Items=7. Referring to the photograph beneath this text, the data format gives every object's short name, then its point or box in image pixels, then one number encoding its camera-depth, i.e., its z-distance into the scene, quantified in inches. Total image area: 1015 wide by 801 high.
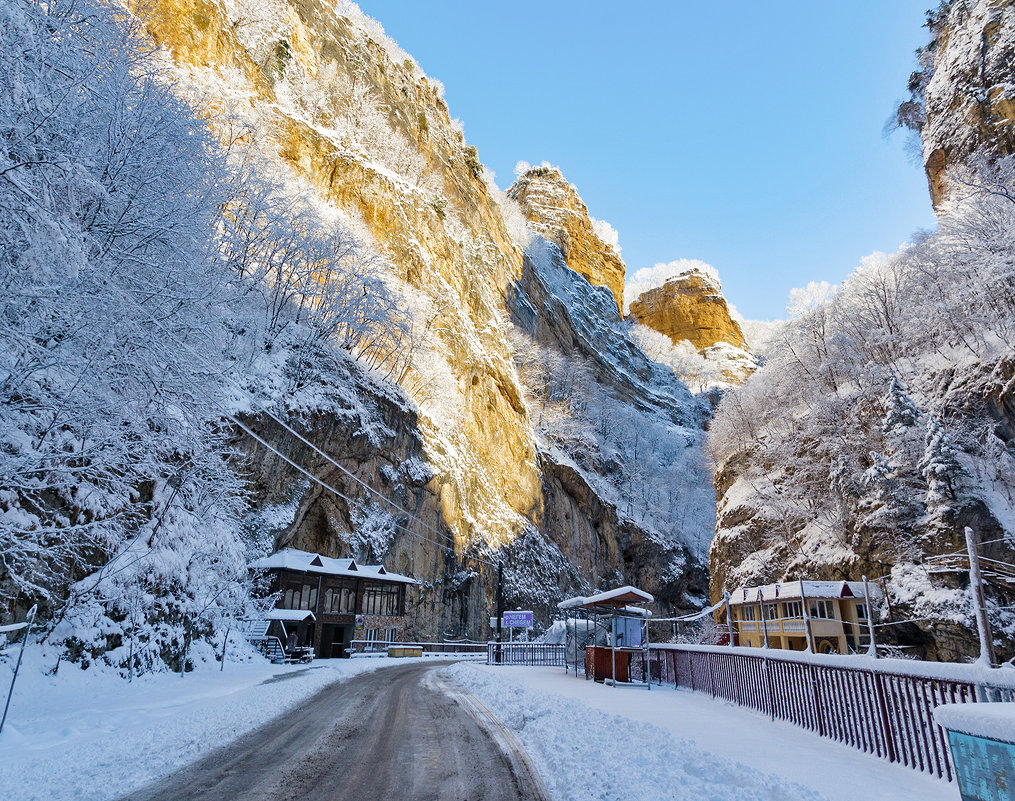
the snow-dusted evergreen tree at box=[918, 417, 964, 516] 893.2
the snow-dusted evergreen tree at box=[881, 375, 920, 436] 1027.9
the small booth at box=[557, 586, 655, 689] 674.2
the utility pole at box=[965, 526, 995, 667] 373.4
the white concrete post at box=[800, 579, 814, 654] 870.4
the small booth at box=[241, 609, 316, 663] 986.1
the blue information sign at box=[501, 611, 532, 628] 1261.1
